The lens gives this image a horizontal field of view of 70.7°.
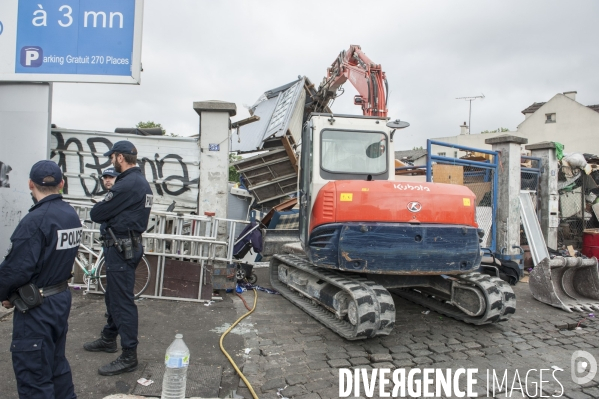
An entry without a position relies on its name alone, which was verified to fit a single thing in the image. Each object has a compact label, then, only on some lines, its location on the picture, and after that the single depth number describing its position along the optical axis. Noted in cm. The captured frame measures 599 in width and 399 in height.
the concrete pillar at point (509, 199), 934
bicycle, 621
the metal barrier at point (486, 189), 940
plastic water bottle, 312
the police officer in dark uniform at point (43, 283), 266
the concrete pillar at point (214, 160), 747
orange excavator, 487
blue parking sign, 673
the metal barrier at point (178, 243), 630
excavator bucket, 668
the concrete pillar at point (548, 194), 1062
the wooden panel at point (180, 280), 632
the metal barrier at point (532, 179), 1057
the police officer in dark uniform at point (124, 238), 391
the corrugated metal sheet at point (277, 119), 974
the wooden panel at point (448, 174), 895
